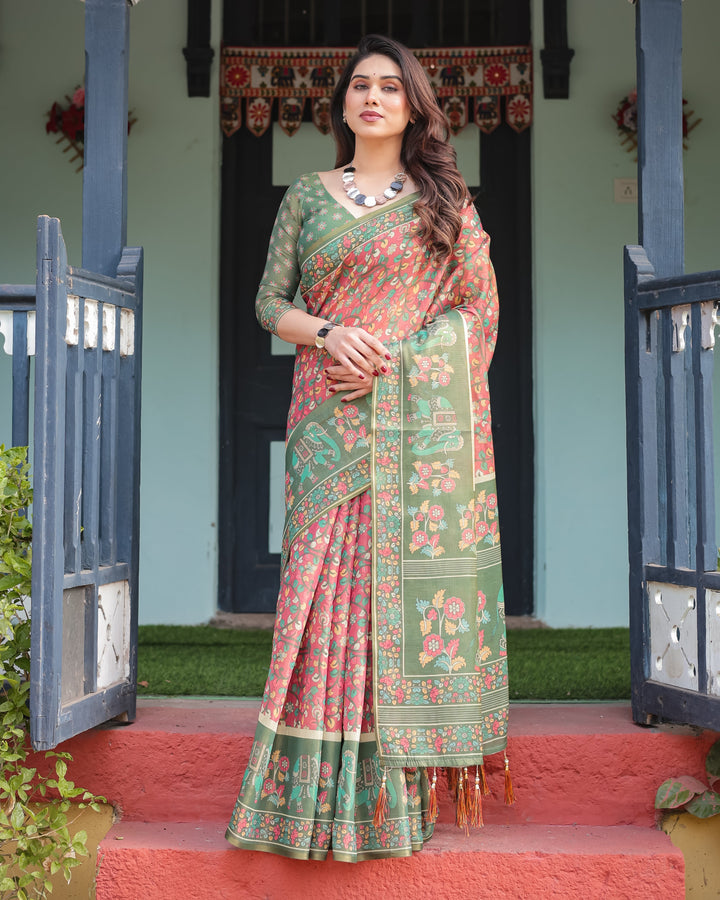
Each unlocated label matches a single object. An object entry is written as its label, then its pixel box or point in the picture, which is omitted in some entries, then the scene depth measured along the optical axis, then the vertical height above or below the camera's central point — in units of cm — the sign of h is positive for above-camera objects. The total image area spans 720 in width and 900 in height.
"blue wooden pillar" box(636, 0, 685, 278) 288 +99
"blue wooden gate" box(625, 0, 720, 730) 261 +15
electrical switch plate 484 +141
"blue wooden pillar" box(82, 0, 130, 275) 290 +99
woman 232 -5
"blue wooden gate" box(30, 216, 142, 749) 237 -1
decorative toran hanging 479 +190
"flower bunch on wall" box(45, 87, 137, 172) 482 +174
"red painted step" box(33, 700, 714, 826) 267 -74
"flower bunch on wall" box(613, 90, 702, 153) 475 +171
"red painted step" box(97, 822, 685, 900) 240 -92
